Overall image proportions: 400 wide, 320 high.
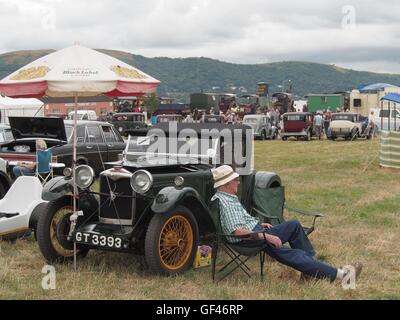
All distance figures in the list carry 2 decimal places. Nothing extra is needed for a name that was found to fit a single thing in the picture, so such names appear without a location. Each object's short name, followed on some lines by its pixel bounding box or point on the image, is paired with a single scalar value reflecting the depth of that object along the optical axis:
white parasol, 6.38
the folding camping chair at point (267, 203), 7.46
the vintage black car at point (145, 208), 5.96
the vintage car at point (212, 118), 35.96
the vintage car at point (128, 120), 35.47
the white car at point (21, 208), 7.42
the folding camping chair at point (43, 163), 11.16
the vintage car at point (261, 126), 33.00
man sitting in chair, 5.71
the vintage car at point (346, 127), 31.00
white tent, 25.16
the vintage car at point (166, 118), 35.95
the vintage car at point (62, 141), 12.38
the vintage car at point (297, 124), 31.86
